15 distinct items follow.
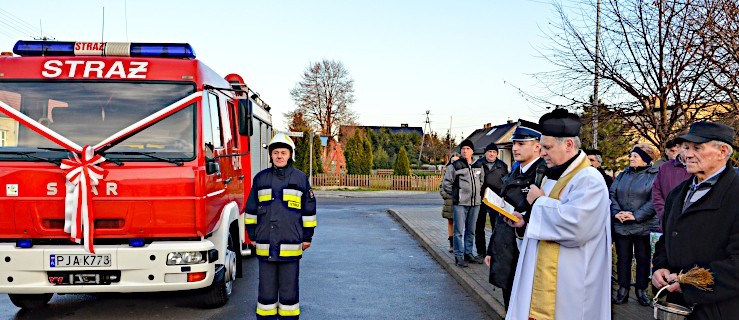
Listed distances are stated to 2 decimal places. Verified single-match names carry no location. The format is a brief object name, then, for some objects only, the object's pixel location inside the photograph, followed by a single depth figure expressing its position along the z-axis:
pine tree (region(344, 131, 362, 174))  41.19
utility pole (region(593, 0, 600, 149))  9.51
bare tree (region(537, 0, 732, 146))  8.32
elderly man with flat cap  2.95
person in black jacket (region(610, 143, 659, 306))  6.41
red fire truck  5.22
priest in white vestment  3.35
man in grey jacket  8.70
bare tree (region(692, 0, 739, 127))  7.14
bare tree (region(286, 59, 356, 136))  50.75
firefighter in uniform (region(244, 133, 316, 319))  5.15
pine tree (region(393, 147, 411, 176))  39.69
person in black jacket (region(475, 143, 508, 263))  8.68
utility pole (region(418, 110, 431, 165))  67.50
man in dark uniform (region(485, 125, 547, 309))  4.19
